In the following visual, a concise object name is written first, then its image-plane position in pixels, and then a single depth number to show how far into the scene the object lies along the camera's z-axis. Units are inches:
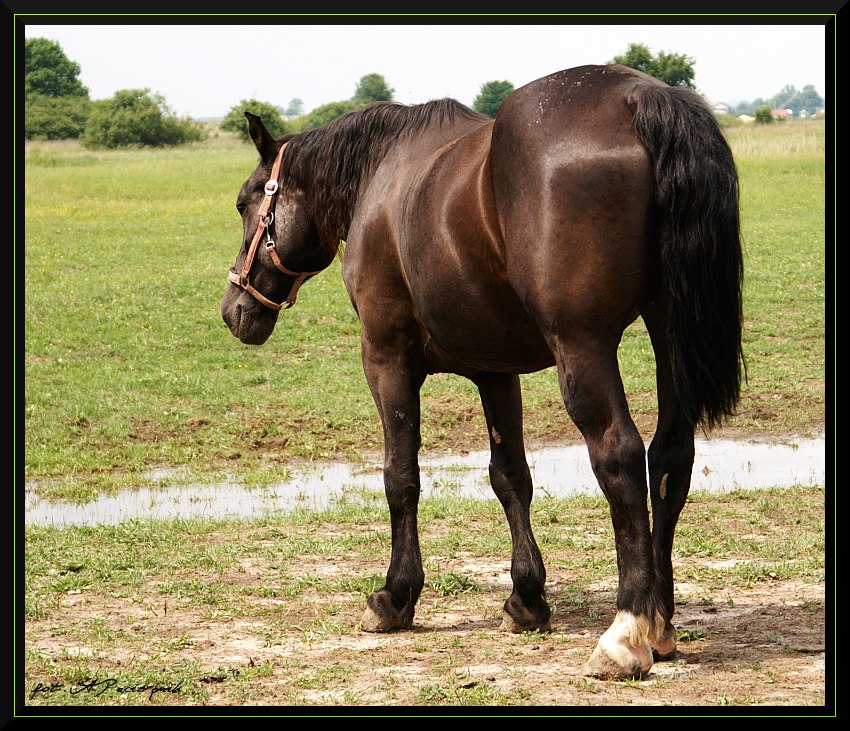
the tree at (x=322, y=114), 2912.6
